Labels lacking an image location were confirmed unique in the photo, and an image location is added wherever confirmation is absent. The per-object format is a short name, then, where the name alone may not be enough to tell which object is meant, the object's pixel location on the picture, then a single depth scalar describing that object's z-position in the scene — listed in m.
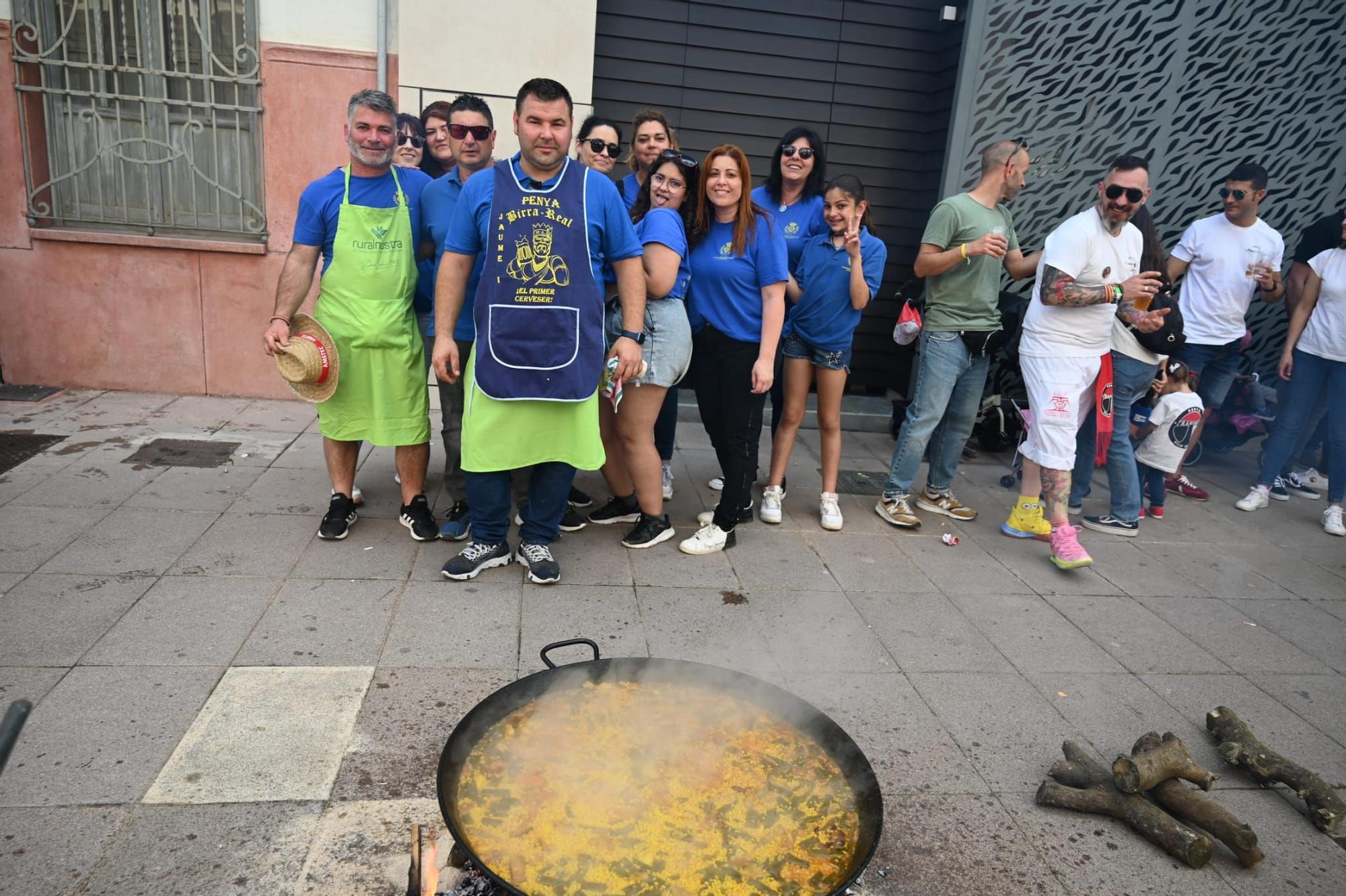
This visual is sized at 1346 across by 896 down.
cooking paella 1.94
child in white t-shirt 5.31
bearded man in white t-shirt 4.39
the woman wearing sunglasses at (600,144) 4.37
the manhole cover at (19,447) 4.90
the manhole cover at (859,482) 5.73
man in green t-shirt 4.73
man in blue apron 3.52
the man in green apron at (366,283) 3.91
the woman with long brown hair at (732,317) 4.11
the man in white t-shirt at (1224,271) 5.82
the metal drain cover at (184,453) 5.11
